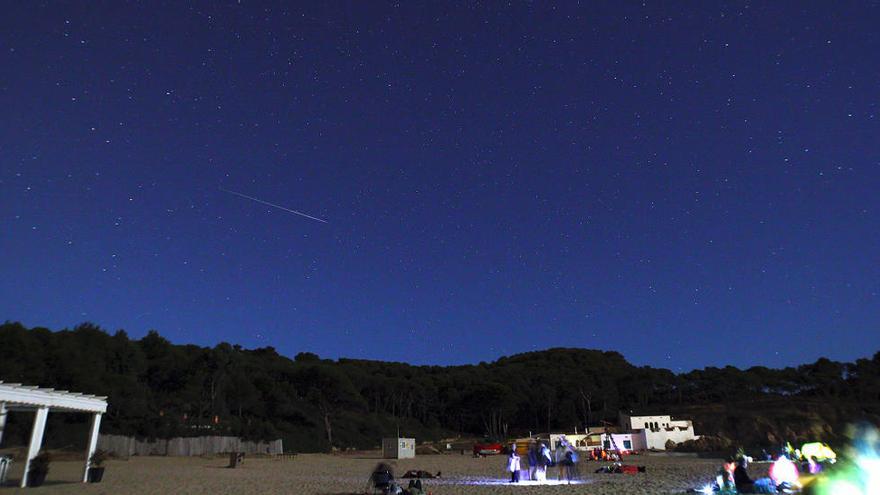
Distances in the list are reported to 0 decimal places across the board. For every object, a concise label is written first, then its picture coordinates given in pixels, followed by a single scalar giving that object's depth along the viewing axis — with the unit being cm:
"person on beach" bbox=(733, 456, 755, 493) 1541
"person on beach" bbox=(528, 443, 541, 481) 2317
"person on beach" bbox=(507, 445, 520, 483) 2261
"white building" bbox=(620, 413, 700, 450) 6134
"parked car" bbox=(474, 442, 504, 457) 5349
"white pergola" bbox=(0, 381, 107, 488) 1677
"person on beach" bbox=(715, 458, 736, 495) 1662
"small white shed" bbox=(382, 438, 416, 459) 4784
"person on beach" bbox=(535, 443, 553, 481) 2300
